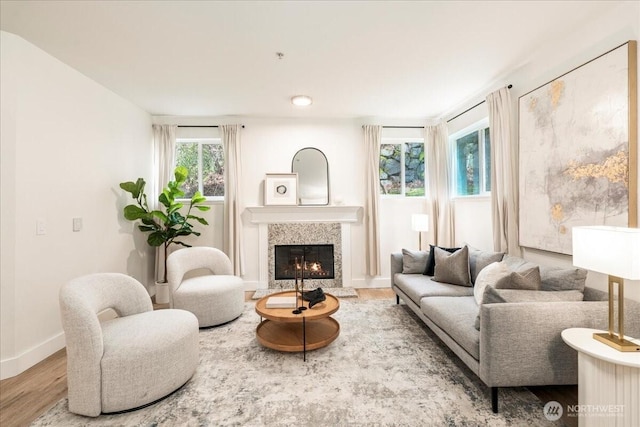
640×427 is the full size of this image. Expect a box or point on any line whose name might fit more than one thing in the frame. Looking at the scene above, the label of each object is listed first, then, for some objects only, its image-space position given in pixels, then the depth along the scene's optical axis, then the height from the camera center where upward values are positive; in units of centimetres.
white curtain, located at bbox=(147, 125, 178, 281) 455 +97
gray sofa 176 -76
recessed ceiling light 382 +153
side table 137 -86
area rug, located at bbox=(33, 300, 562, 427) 179 -125
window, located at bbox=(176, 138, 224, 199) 479 +85
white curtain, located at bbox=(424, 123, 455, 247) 454 +49
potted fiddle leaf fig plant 376 +1
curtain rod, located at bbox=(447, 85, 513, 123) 348 +142
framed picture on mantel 465 +41
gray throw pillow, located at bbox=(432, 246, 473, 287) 317 -62
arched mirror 476 +64
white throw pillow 250 -55
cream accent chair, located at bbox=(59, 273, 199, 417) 180 -91
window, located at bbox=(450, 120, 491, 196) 379 +74
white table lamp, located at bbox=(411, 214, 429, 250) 418 -14
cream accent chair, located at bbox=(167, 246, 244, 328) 311 -81
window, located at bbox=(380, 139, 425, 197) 495 +77
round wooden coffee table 248 -112
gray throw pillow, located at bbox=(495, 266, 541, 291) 211 -51
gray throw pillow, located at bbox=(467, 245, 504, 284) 303 -51
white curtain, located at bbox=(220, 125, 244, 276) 454 +27
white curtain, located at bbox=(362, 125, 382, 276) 465 +28
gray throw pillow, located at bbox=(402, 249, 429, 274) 365 -62
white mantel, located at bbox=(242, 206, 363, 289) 465 -7
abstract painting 206 +50
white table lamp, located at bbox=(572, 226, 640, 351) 140 -23
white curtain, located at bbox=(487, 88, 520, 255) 309 +40
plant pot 409 -109
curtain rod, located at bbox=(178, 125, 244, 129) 468 +144
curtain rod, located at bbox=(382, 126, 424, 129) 484 +145
